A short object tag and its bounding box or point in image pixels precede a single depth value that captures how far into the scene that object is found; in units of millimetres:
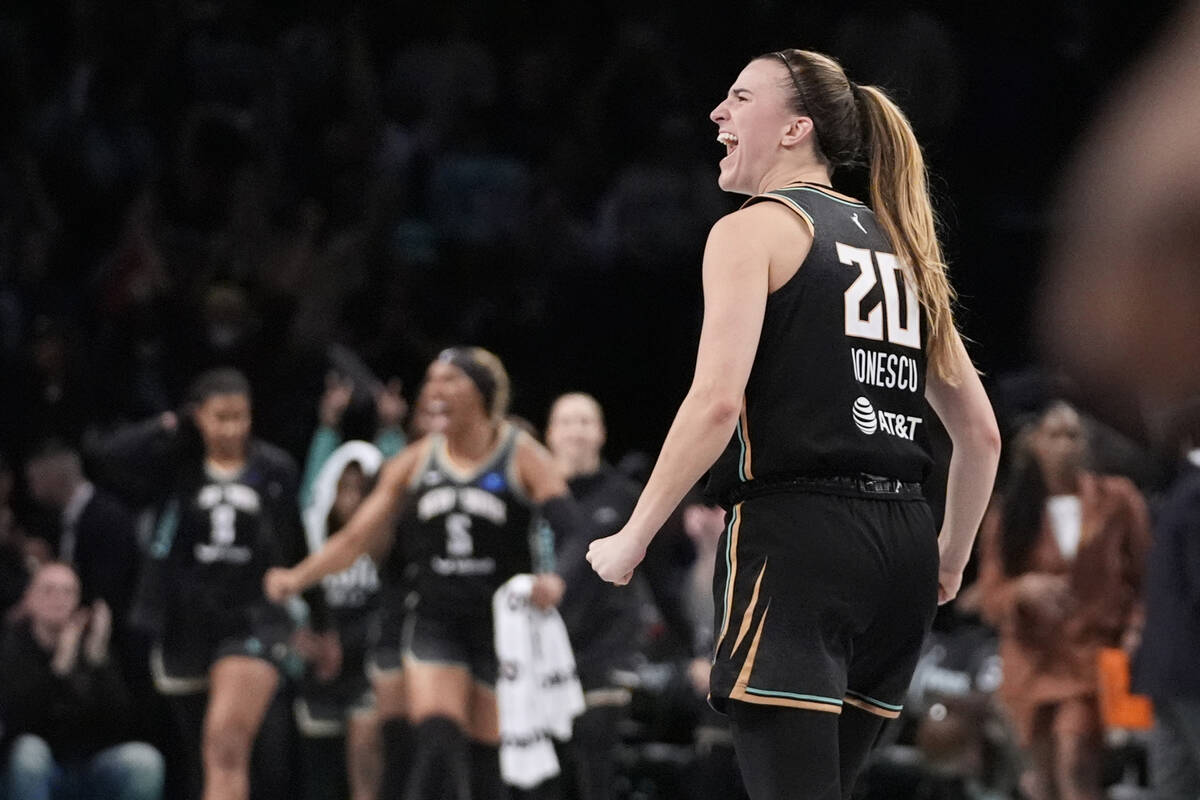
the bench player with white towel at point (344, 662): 17016
